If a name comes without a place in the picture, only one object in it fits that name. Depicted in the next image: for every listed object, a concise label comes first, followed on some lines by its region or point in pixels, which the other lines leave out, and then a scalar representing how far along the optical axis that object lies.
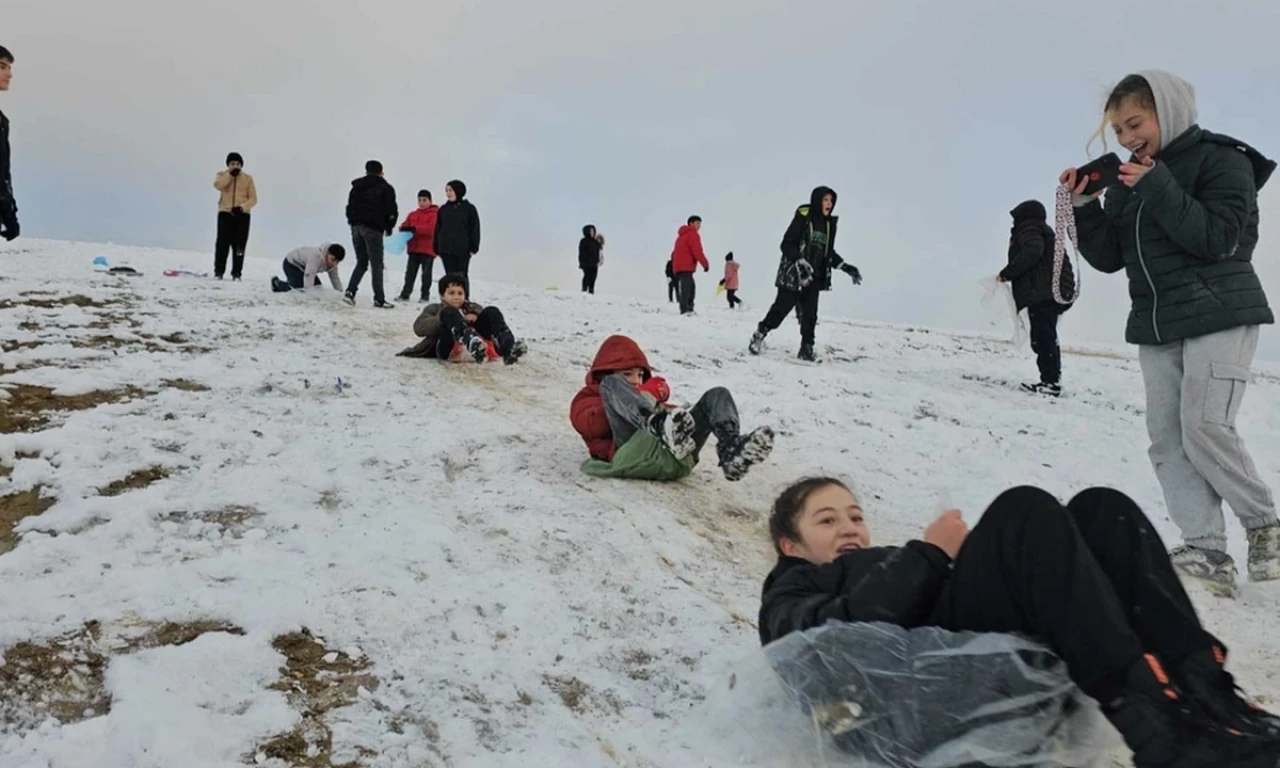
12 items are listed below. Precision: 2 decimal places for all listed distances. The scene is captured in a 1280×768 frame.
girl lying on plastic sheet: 1.95
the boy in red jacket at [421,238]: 13.44
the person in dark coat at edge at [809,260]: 10.02
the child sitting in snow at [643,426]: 4.75
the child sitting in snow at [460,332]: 8.32
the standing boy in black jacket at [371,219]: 12.02
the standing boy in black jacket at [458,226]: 12.37
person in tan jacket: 12.80
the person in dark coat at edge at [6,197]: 7.36
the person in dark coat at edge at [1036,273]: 8.96
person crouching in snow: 12.67
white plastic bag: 8.34
